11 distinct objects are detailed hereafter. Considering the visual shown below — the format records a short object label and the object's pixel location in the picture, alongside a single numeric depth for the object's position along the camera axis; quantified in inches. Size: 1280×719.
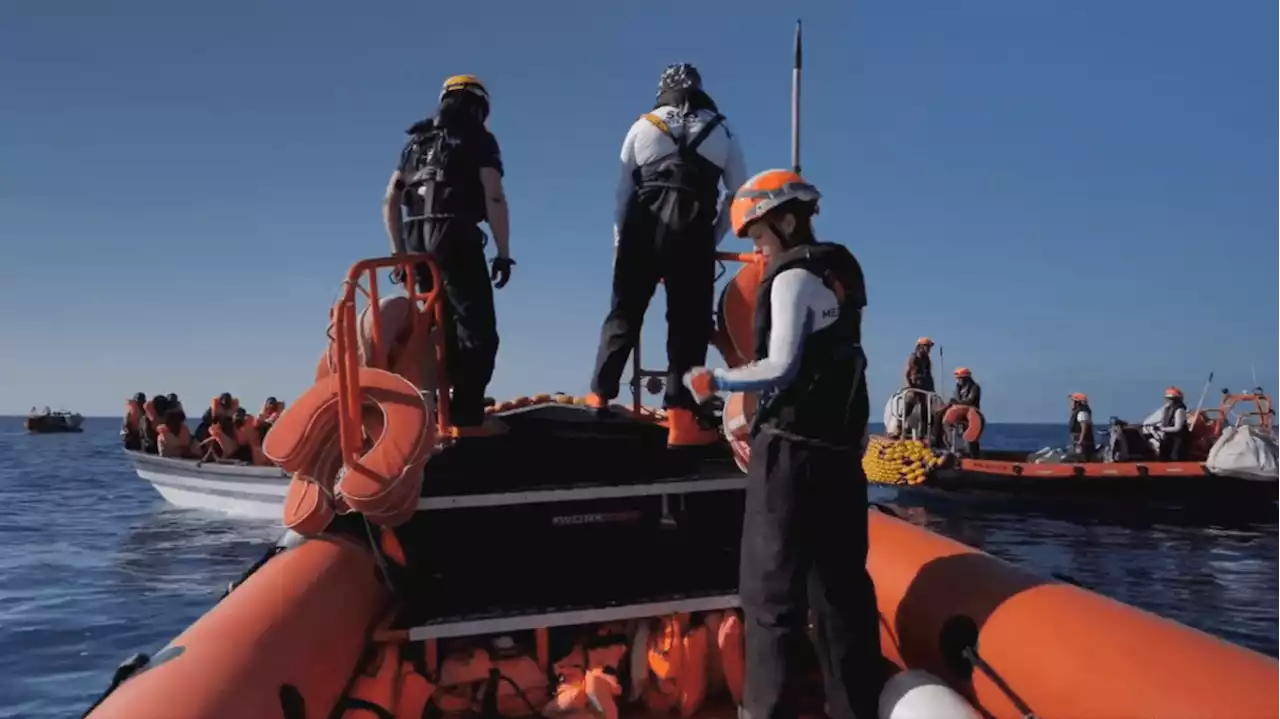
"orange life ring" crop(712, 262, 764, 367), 204.1
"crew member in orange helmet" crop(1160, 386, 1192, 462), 823.1
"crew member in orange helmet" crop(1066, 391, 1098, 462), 853.8
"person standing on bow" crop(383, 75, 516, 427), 199.3
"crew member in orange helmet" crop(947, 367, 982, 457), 863.1
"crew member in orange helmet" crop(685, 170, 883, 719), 122.4
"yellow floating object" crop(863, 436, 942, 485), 820.6
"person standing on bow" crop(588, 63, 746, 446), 194.9
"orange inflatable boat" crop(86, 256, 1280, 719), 119.0
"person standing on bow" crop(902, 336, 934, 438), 858.1
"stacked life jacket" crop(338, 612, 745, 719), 151.3
